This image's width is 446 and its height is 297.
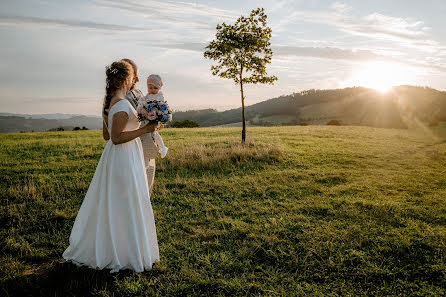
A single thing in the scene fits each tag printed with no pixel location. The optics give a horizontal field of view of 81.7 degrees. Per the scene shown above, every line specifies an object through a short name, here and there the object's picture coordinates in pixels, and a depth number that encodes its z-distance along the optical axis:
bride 4.37
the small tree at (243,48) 15.66
